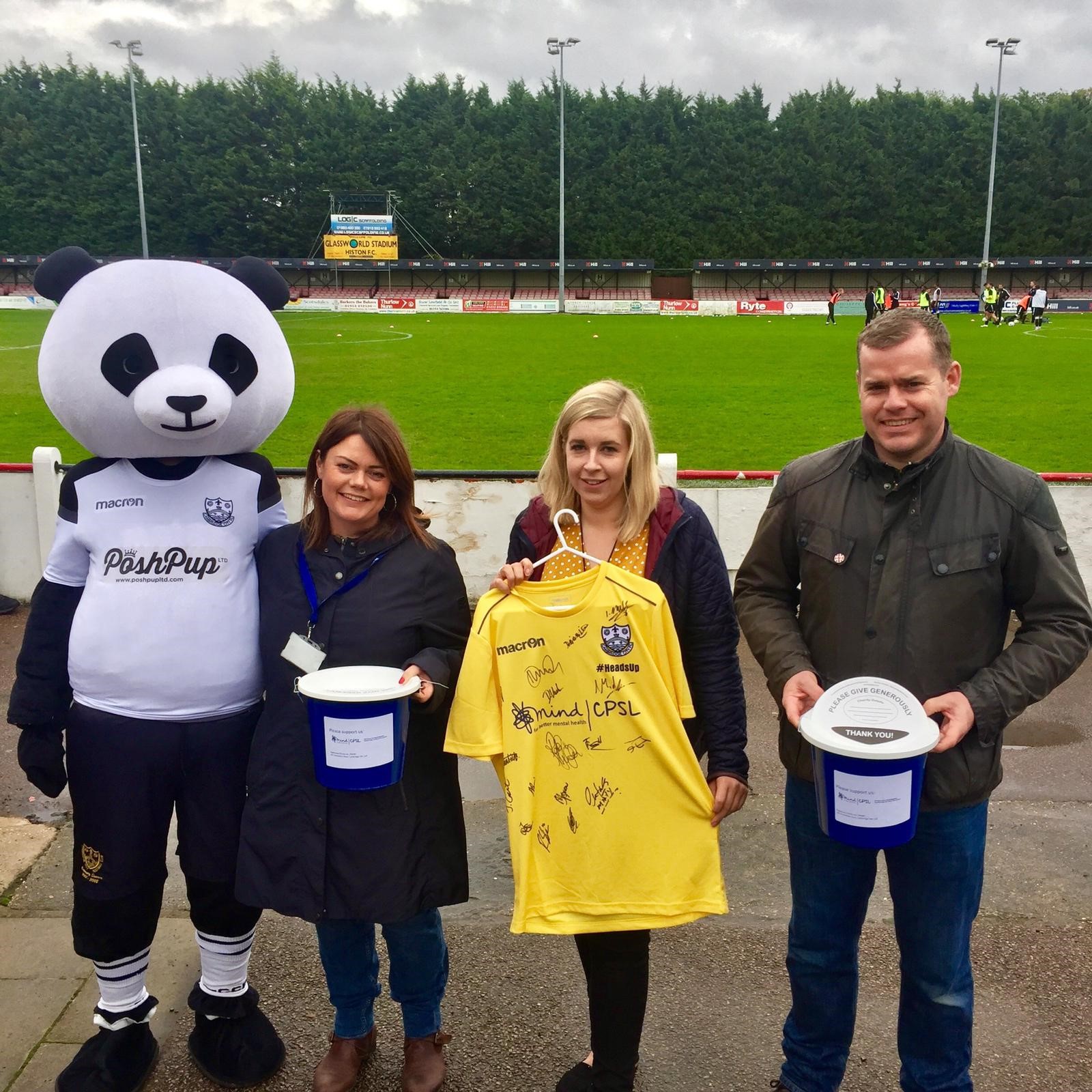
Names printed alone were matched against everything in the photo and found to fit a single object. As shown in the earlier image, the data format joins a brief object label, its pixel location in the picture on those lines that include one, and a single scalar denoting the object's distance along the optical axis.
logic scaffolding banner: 56.25
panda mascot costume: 2.90
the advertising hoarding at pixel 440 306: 49.41
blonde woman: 2.68
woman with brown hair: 2.75
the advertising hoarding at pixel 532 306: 50.59
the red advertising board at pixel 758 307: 48.50
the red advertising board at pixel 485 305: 50.72
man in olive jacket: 2.46
